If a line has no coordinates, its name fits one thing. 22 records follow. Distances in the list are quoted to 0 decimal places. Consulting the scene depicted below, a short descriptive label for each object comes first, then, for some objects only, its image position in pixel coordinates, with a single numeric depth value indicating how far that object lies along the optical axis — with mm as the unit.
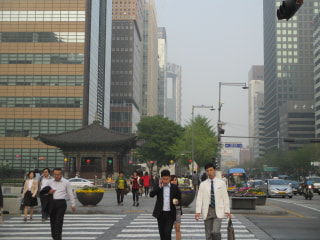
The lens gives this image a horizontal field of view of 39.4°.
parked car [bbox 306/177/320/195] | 43925
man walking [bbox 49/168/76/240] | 9953
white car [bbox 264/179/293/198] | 34812
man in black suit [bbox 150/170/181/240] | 9320
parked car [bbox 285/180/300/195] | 44650
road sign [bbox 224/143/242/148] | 42312
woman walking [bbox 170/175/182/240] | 9969
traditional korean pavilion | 54125
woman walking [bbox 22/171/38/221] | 16203
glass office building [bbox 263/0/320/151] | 176500
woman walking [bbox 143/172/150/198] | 29375
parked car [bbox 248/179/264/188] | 41881
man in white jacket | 8859
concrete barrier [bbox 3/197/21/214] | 18672
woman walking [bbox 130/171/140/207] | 22172
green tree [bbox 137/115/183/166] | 78812
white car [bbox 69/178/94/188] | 45403
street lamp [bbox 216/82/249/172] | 38684
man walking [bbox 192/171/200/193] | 36719
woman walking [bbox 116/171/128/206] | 22219
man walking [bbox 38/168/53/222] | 10278
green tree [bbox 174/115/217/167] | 70688
